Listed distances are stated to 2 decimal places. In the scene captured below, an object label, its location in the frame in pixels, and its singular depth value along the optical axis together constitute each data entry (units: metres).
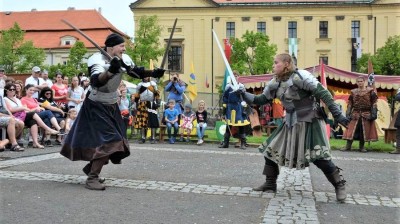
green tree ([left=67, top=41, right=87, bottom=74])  53.97
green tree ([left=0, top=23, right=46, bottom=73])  50.97
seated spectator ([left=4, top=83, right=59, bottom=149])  10.72
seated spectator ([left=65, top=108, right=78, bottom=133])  12.38
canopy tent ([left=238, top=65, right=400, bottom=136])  18.08
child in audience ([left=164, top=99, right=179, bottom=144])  14.59
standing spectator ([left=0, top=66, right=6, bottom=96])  12.48
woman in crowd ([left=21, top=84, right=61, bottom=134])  11.41
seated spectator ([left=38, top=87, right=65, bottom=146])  12.14
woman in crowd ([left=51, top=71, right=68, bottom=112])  13.24
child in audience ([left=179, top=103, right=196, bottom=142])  14.95
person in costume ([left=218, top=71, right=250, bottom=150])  13.09
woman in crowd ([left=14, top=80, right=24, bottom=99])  11.45
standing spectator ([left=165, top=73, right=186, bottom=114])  14.90
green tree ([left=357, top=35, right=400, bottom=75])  44.78
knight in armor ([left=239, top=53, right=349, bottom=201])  5.71
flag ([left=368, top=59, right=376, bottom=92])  15.21
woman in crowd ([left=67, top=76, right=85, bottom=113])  12.91
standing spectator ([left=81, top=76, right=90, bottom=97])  14.10
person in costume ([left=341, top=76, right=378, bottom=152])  12.81
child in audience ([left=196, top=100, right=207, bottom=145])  14.57
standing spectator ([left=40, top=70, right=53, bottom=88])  14.19
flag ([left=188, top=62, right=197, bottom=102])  20.00
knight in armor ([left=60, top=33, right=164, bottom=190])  6.03
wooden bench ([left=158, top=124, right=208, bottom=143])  14.77
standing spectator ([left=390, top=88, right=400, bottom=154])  12.33
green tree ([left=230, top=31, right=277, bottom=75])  45.72
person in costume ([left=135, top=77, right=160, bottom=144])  14.22
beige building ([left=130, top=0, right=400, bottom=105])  55.31
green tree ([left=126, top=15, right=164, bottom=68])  42.38
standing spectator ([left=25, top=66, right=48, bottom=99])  12.83
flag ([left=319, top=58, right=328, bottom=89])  16.57
